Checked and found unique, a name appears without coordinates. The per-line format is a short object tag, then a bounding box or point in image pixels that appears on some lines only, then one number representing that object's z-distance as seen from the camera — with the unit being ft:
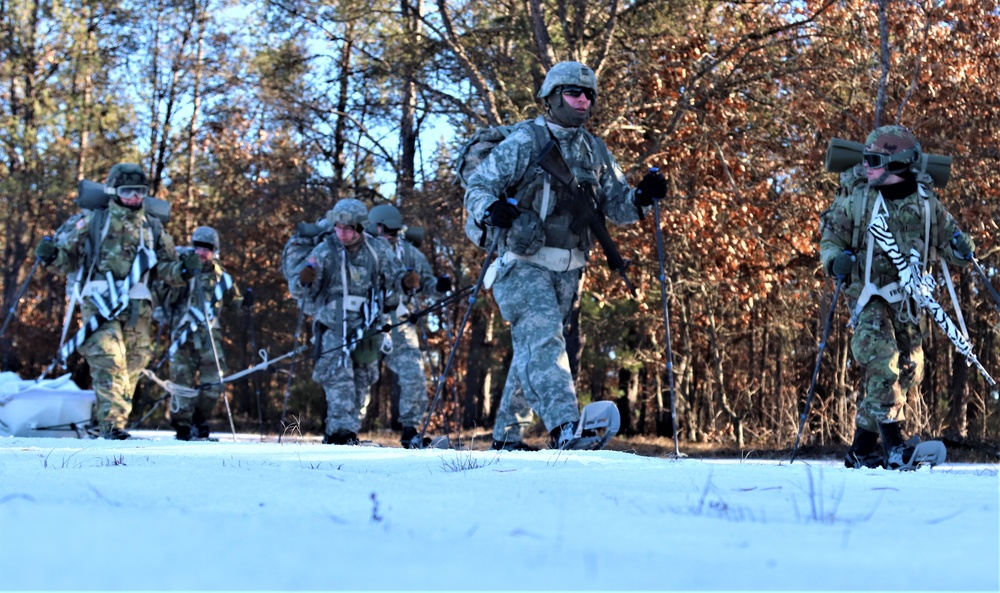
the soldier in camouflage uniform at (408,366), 40.96
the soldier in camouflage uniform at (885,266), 28.14
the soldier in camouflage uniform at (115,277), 37.27
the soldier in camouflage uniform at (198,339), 46.21
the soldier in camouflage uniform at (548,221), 26.63
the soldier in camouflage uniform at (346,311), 38.93
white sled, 37.37
